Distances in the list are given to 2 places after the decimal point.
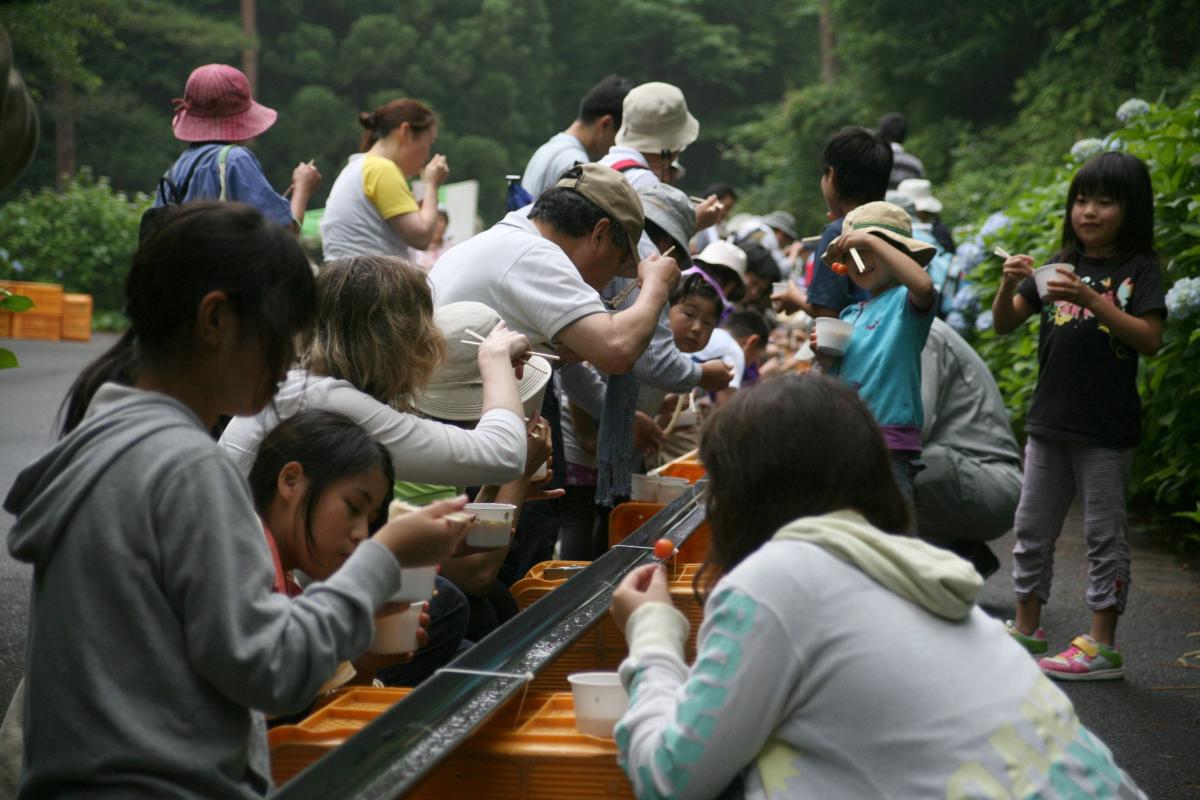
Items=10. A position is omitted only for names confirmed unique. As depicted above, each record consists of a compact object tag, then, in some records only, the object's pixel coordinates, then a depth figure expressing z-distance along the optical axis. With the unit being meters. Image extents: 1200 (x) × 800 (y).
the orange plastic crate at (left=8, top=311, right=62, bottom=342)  20.38
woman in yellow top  7.34
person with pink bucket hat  6.34
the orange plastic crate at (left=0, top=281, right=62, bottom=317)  20.38
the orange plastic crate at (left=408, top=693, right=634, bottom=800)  2.64
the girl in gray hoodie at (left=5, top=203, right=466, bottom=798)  2.09
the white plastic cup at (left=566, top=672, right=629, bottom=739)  2.67
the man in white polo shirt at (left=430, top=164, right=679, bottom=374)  4.58
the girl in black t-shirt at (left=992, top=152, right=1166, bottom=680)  5.75
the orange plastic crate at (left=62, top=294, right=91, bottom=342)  20.81
